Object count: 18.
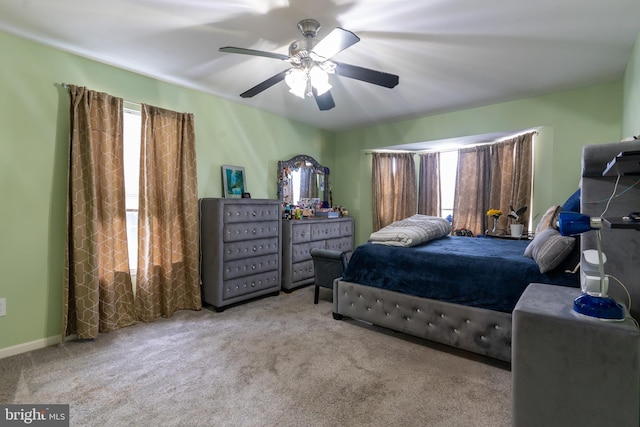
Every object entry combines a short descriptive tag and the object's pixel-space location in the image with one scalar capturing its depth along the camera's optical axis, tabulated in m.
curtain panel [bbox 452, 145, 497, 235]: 4.28
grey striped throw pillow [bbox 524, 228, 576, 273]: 1.88
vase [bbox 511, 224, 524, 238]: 3.67
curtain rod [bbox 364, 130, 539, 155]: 4.22
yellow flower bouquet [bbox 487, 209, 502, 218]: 3.91
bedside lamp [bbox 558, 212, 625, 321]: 1.16
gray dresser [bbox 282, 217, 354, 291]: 3.96
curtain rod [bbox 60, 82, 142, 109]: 2.92
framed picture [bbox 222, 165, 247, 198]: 3.72
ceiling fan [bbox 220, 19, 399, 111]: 1.95
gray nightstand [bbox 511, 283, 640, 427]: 1.10
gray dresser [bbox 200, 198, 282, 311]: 3.25
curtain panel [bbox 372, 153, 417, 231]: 4.96
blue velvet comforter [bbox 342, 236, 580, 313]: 2.10
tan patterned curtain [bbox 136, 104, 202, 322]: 3.01
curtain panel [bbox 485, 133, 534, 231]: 3.80
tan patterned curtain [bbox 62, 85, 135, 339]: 2.53
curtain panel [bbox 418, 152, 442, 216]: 4.79
